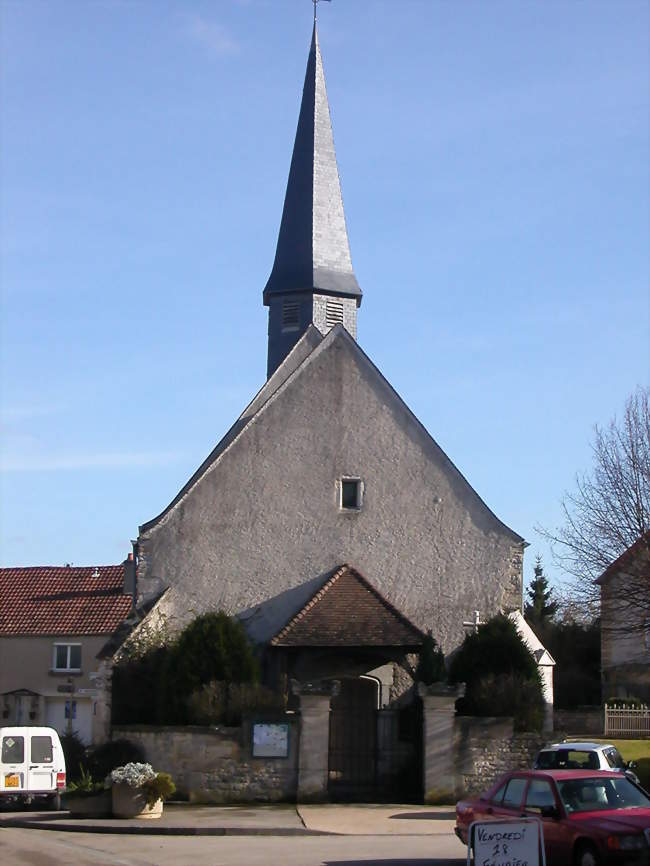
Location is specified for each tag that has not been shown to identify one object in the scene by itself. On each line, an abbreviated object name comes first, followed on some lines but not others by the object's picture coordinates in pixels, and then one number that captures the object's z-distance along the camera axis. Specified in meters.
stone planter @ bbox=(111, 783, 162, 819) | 20.70
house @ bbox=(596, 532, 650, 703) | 26.61
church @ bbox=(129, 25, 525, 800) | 25.89
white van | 23.36
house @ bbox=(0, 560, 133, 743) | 42.62
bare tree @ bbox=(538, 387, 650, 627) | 27.33
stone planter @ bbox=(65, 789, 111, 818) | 21.30
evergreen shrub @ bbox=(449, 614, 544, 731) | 23.95
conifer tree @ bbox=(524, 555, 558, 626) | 63.24
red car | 12.89
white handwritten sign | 11.43
